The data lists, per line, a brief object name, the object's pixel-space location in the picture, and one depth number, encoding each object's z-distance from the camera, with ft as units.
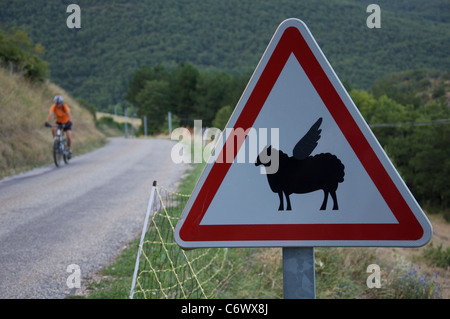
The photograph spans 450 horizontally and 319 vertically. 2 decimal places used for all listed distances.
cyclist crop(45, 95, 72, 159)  37.14
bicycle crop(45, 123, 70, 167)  36.63
